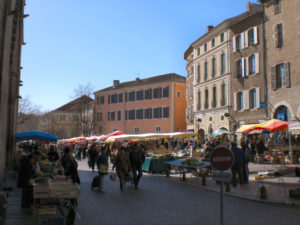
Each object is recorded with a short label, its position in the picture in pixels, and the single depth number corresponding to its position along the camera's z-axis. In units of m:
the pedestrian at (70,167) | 10.40
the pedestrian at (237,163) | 14.05
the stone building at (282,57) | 25.33
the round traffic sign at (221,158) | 6.66
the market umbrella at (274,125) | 19.11
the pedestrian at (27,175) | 9.23
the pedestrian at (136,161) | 14.06
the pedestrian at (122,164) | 13.53
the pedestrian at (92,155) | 22.84
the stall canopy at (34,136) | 20.94
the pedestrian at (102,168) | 13.18
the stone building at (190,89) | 45.91
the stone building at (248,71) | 29.47
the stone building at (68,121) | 61.66
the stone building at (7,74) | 14.45
